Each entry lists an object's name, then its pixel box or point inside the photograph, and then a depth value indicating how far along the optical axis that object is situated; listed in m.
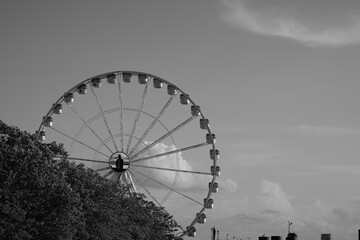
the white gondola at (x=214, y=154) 94.56
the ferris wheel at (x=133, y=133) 87.56
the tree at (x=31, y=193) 59.94
